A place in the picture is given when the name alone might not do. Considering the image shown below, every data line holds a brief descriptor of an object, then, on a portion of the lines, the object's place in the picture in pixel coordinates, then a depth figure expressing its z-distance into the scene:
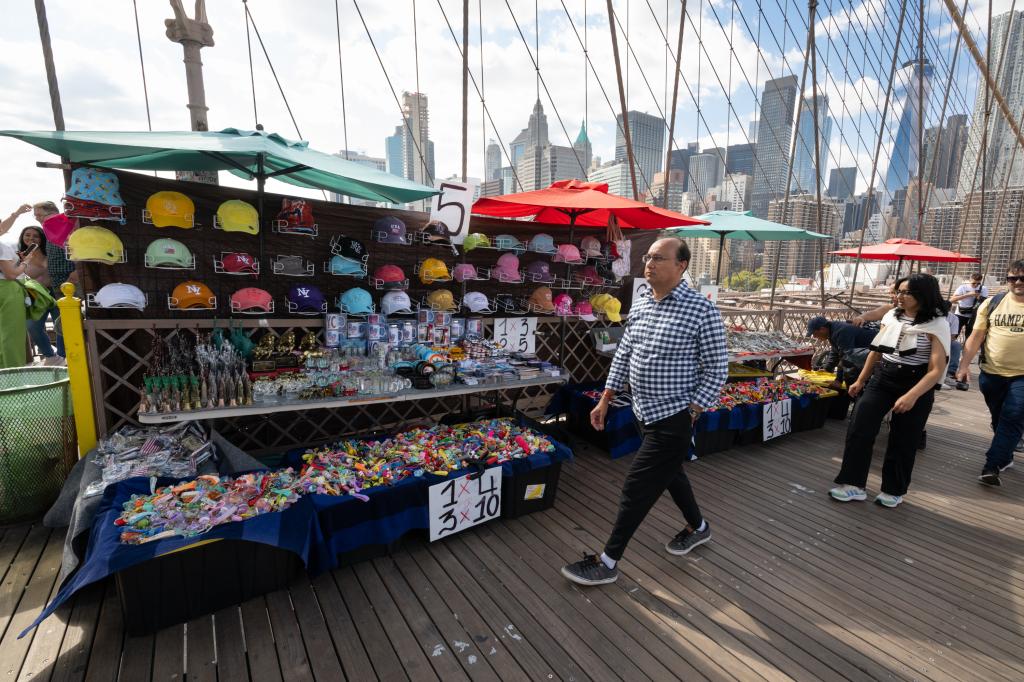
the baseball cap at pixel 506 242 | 5.60
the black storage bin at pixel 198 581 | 2.46
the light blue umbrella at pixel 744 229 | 7.17
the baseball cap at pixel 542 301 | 5.78
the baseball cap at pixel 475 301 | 5.31
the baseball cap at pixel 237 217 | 3.91
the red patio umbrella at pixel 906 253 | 9.40
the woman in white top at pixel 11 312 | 4.26
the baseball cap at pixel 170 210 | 3.74
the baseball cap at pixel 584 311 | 6.00
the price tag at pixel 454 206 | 4.68
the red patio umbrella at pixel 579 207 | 4.89
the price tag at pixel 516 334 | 5.53
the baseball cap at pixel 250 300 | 4.05
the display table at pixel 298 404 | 3.03
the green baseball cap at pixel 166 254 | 3.69
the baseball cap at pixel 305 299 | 4.30
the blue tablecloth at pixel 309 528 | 2.36
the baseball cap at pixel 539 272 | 5.91
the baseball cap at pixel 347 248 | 4.55
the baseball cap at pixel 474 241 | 5.18
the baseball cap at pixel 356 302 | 4.54
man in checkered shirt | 2.77
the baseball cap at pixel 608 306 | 6.24
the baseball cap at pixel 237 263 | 4.09
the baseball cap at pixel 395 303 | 4.64
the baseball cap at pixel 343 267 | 4.44
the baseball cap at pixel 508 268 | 5.52
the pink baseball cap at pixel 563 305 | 5.84
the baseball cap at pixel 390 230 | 4.68
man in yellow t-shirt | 4.31
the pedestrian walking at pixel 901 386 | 3.72
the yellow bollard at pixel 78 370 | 3.29
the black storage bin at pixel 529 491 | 3.79
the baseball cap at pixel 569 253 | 5.91
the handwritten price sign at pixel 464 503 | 3.40
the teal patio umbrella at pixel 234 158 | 3.02
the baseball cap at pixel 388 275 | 4.75
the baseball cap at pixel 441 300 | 5.12
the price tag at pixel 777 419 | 5.79
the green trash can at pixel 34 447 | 3.31
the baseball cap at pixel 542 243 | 5.85
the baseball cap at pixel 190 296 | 3.92
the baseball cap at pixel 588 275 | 6.39
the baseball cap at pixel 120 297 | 3.53
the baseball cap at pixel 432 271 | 4.96
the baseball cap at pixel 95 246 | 3.37
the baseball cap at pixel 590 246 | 6.29
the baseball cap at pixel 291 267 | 4.44
